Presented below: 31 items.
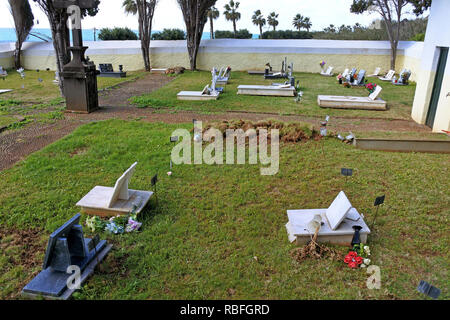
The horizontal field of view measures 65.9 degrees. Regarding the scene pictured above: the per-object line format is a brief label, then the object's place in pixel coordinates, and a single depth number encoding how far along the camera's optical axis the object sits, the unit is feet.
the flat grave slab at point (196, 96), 43.96
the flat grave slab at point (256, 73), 68.74
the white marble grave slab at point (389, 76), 63.02
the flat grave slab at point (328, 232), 14.76
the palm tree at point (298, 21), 174.91
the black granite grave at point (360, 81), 55.93
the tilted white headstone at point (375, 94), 41.74
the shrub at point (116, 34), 87.45
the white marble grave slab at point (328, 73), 68.28
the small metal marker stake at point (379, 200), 15.21
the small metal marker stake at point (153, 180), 17.14
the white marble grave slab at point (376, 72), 68.03
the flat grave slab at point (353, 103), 41.11
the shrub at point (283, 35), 128.36
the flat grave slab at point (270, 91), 47.93
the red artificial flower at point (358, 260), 13.67
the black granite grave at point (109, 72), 63.77
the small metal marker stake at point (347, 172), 18.01
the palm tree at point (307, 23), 175.01
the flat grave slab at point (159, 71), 69.45
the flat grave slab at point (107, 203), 16.63
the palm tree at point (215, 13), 145.97
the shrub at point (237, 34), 129.49
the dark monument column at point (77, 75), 35.42
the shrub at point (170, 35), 88.17
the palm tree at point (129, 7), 92.61
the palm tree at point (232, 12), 155.02
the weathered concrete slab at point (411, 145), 26.55
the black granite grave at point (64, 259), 11.79
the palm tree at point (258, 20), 165.09
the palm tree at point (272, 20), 168.31
